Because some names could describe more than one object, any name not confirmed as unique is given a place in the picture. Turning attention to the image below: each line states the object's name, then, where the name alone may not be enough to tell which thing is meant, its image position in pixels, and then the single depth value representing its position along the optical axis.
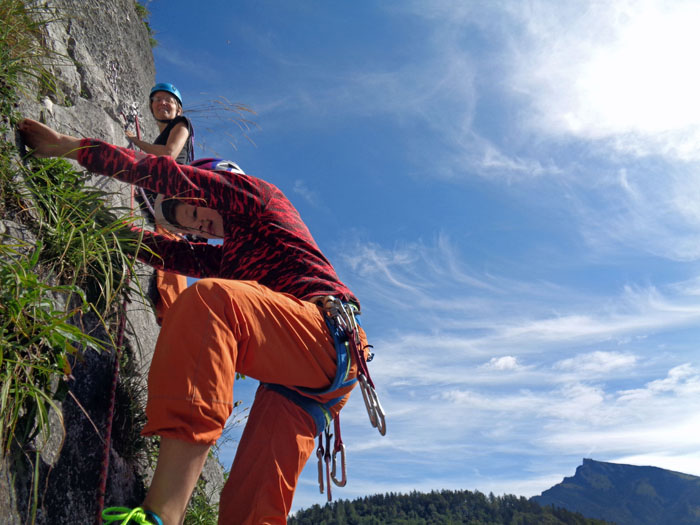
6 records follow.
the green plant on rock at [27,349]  1.67
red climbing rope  2.21
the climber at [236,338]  1.58
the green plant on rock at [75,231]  2.26
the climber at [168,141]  3.26
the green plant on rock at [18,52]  2.49
